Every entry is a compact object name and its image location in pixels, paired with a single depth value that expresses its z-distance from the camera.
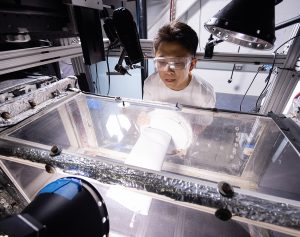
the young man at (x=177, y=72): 1.12
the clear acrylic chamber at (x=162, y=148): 0.71
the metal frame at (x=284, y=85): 1.34
